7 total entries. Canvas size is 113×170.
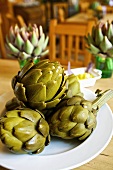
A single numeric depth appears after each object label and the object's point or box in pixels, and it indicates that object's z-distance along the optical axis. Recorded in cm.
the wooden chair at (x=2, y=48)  195
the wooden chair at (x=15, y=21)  200
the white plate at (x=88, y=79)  96
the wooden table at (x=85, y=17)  304
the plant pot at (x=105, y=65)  105
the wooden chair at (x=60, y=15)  275
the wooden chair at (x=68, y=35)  160
